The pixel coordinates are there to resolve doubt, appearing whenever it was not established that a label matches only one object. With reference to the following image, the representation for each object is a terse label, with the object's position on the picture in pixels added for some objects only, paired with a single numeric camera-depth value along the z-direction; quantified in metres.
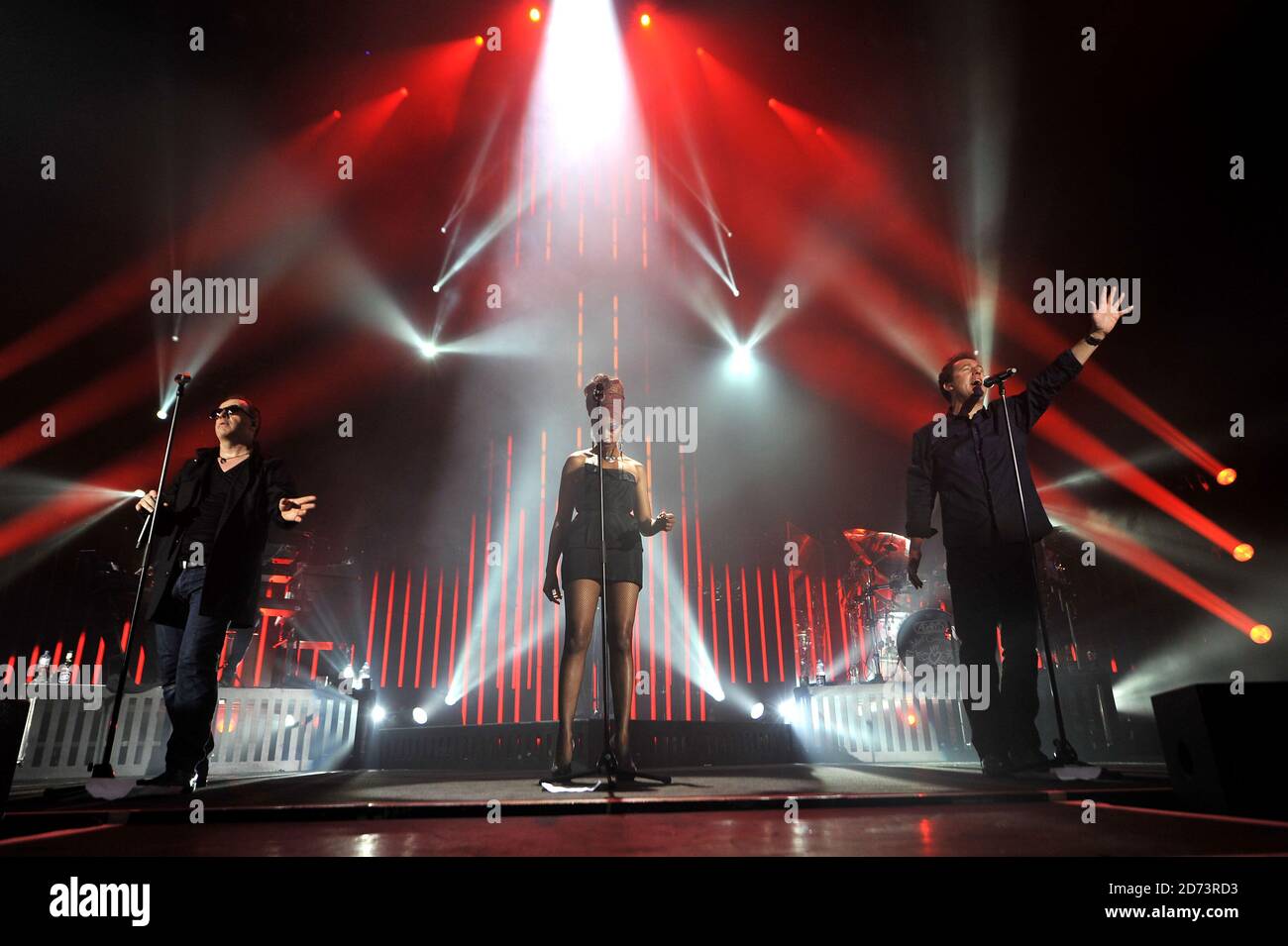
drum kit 5.96
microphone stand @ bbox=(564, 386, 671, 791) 2.18
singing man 2.63
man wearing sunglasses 2.57
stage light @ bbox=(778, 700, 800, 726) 5.30
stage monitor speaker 1.47
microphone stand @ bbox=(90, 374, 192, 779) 2.18
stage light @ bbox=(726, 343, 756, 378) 8.56
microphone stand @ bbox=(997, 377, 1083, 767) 2.32
